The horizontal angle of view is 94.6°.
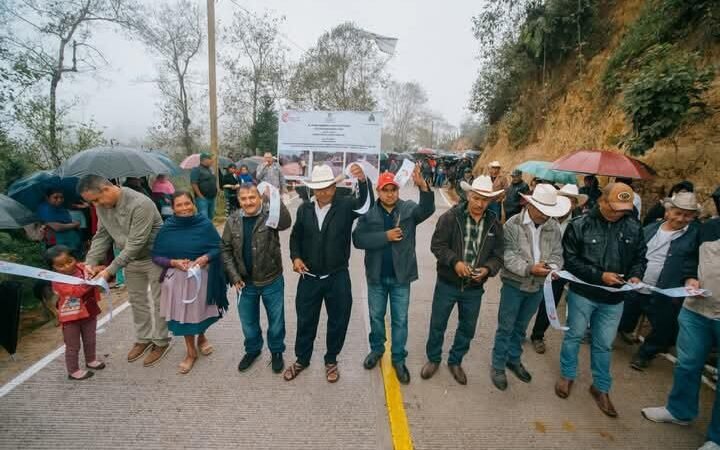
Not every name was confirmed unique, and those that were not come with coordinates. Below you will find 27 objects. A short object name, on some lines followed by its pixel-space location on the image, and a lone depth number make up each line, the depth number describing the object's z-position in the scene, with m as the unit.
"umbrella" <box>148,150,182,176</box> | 6.46
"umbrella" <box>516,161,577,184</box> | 6.21
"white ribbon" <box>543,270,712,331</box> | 2.46
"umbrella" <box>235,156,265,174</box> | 13.47
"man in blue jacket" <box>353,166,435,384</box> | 2.88
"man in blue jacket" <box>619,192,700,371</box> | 2.98
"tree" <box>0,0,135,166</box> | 11.27
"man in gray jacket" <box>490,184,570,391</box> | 2.92
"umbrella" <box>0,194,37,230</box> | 3.35
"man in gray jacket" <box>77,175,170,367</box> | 2.97
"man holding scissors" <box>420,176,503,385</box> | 2.85
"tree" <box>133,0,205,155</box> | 23.03
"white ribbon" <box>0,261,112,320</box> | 2.53
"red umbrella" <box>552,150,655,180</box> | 4.64
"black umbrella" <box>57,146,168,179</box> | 4.60
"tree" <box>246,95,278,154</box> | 22.19
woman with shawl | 3.00
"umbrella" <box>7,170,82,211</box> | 4.43
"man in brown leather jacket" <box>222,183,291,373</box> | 2.96
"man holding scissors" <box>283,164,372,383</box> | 2.89
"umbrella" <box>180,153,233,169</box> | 10.42
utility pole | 8.77
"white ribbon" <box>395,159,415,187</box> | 2.83
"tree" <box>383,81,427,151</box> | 62.28
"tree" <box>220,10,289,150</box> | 25.05
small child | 2.85
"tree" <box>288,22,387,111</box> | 27.59
